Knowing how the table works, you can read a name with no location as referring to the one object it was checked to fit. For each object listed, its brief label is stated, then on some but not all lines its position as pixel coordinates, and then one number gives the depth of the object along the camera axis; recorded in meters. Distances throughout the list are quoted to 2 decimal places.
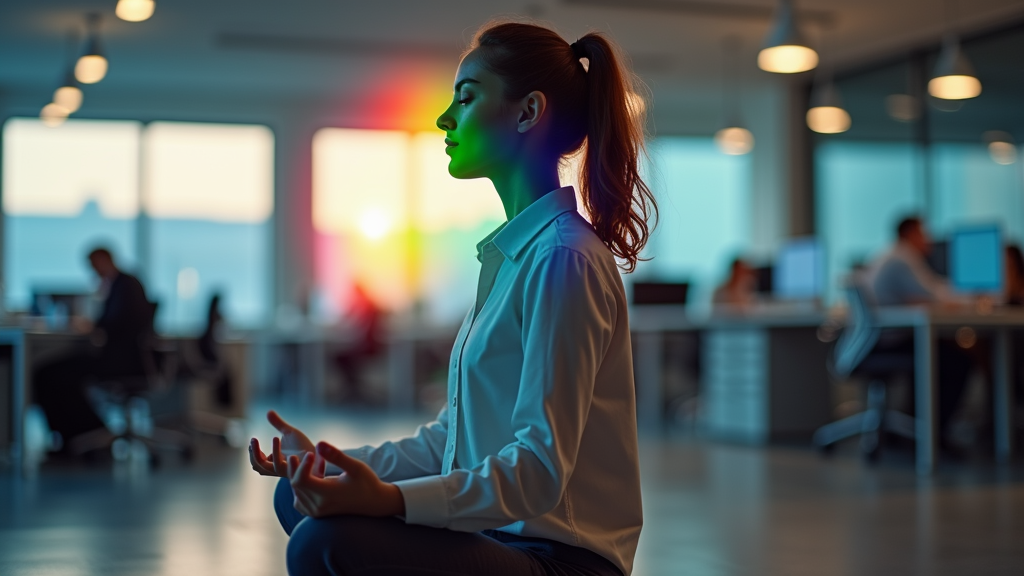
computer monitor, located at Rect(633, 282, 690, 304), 8.99
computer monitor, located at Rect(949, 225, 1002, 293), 5.96
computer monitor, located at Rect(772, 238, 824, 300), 7.07
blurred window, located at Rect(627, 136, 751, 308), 12.94
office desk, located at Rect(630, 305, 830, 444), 6.68
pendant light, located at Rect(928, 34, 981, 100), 6.58
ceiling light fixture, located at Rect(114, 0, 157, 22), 5.49
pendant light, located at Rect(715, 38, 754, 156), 9.02
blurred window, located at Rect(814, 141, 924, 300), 9.84
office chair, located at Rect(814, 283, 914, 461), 5.53
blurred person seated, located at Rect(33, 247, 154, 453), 5.39
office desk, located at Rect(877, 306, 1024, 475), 5.05
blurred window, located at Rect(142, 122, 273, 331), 11.71
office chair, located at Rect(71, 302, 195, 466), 5.48
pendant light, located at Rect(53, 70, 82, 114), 7.62
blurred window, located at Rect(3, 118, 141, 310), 11.30
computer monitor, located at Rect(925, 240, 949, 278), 7.22
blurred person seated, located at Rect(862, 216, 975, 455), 5.89
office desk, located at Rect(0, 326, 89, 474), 5.25
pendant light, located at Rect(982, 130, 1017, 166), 8.61
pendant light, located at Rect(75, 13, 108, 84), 6.99
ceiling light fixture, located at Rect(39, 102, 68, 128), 8.33
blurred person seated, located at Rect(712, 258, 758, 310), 8.29
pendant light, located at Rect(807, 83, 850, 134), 7.68
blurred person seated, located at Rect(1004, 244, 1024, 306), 6.94
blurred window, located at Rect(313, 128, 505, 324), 12.18
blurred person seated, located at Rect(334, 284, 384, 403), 10.26
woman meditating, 1.09
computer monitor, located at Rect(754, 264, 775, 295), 8.58
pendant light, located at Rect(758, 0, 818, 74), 6.02
